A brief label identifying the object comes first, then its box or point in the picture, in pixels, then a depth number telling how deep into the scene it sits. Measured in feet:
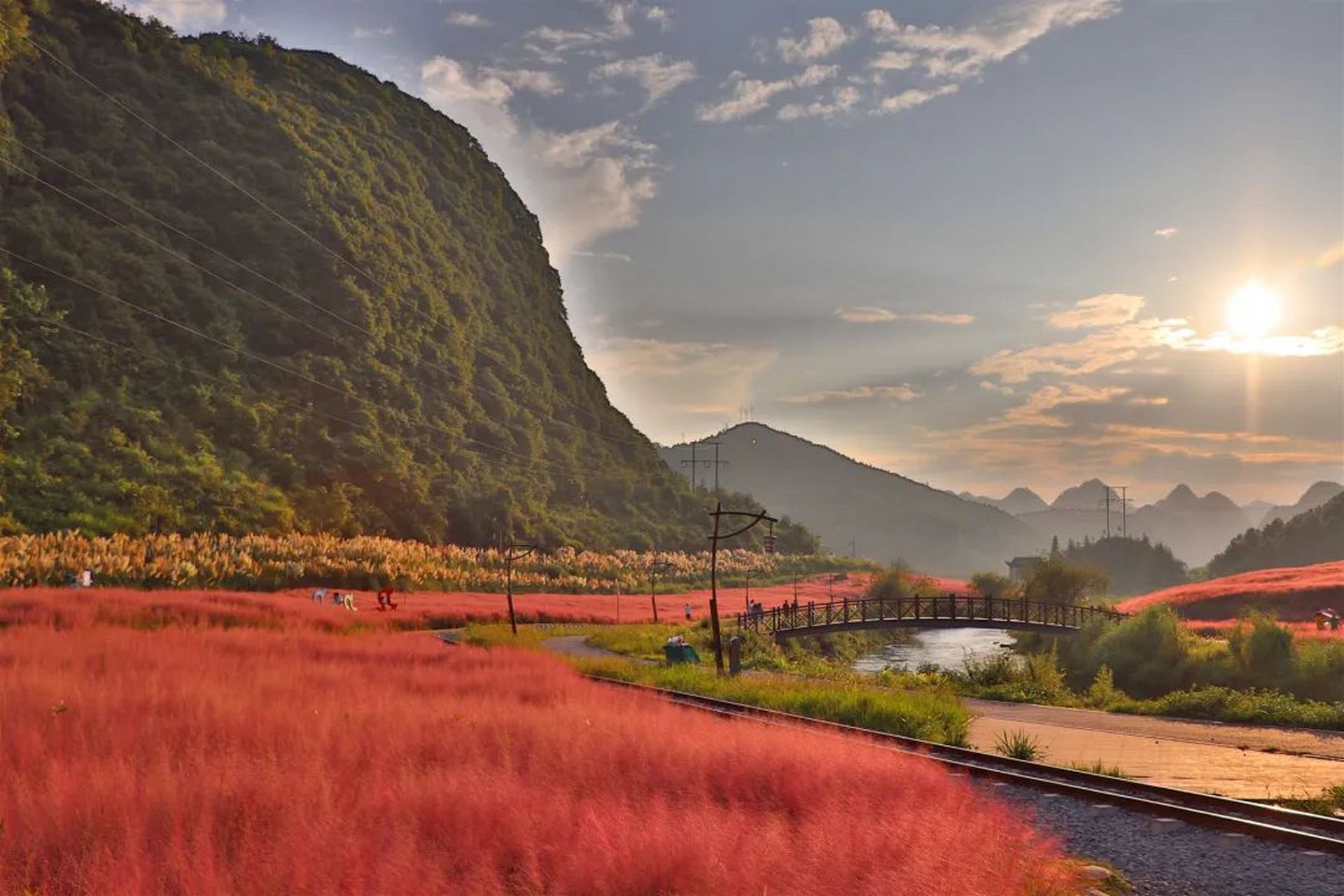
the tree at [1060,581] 191.21
